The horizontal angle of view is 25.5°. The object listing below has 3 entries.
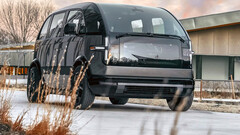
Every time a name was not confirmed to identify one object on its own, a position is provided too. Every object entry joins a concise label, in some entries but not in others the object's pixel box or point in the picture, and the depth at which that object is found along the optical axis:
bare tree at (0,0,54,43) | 69.69
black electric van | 9.57
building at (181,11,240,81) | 26.31
